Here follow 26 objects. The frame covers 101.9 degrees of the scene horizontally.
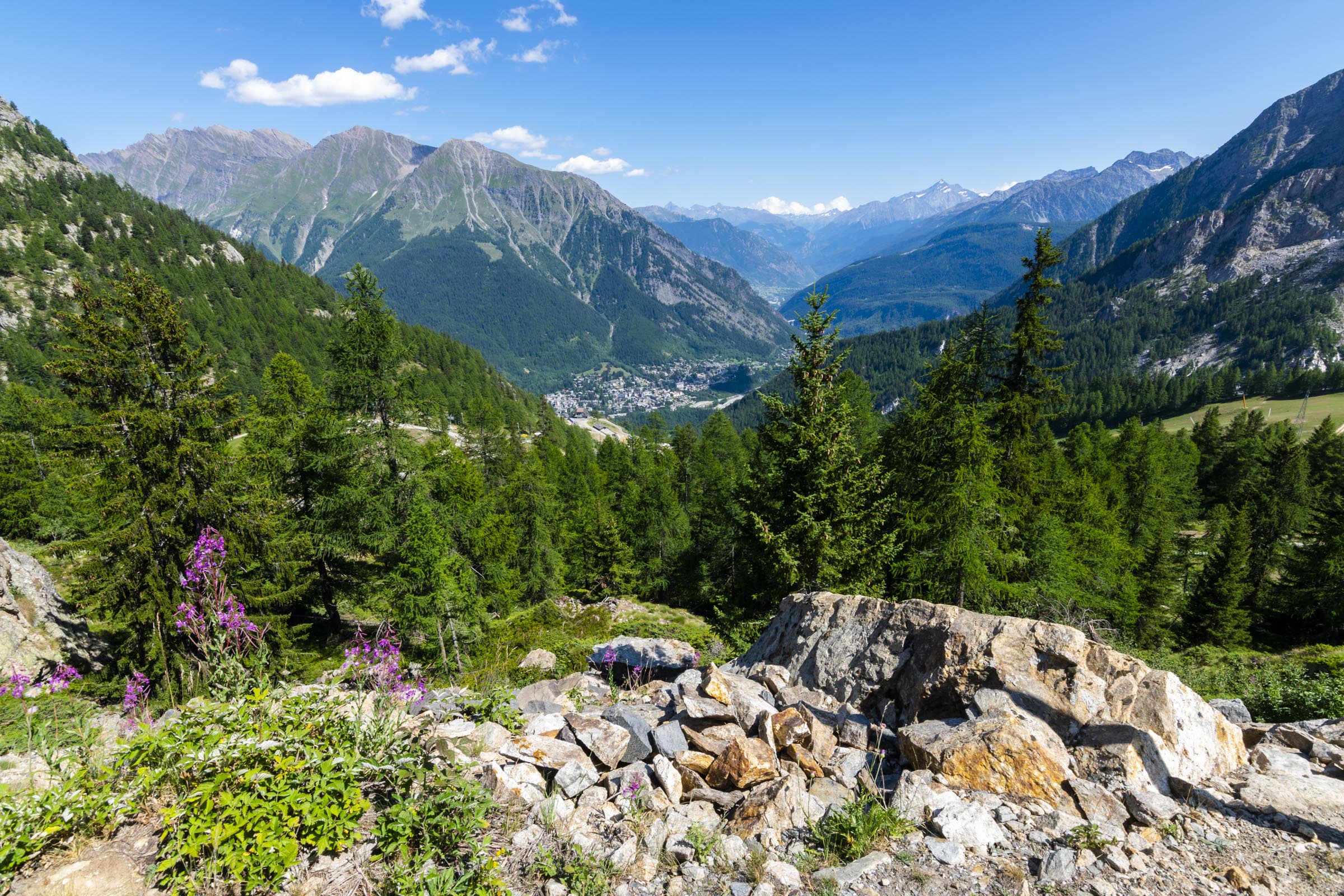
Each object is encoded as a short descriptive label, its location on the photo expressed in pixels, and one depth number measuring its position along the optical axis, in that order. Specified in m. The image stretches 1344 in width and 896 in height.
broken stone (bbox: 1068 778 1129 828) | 5.16
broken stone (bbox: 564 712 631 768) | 6.05
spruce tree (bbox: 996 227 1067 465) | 19.12
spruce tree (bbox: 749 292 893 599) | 15.70
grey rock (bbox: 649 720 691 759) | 6.26
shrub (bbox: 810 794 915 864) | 4.79
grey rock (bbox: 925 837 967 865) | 4.66
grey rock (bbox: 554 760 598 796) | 5.51
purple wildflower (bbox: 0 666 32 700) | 4.65
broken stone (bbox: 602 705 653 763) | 6.21
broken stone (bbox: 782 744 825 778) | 6.14
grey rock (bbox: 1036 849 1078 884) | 4.41
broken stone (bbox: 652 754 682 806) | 5.61
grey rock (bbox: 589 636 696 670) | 11.79
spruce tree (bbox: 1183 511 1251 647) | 31.48
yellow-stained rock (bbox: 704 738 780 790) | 5.84
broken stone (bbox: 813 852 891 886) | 4.45
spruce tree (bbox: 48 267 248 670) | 13.41
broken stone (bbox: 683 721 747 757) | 6.29
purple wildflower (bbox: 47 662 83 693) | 4.86
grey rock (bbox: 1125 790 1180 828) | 5.02
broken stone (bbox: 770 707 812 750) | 6.43
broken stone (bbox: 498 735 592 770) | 5.82
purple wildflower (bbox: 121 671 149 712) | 5.38
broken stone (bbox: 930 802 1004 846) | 4.89
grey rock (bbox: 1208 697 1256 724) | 7.41
